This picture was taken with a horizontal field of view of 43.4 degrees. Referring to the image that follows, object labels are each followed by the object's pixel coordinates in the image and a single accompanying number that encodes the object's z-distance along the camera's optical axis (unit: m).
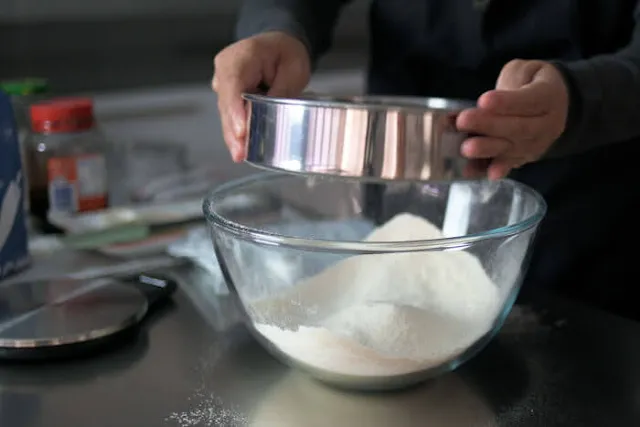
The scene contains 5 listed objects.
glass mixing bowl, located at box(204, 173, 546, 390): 0.52
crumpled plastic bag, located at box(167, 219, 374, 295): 0.75
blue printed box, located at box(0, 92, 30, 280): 0.71
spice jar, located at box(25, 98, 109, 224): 0.91
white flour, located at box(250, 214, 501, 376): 0.52
